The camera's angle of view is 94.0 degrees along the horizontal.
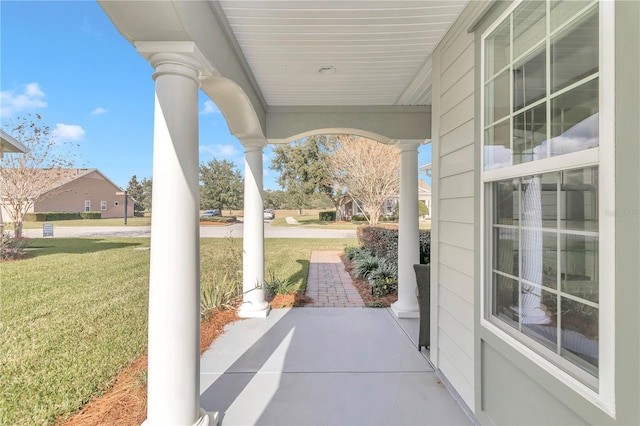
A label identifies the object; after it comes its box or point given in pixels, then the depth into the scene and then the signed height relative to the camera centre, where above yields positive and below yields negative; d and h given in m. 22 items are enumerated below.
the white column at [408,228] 4.54 -0.21
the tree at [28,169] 10.60 +1.67
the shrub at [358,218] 24.23 -0.31
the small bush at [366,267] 6.75 -1.20
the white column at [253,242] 4.45 -0.42
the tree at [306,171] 22.83 +3.43
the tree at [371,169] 15.84 +2.49
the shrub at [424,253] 5.74 -0.74
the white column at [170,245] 1.91 -0.20
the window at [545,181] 1.30 +0.18
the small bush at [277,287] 5.59 -1.39
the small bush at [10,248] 8.88 -1.05
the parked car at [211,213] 25.42 +0.10
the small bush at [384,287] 5.61 -1.37
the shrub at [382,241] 6.66 -0.69
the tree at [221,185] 24.06 +2.35
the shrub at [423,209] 24.14 +0.44
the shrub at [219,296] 4.53 -1.30
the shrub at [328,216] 28.66 -0.17
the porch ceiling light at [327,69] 3.19 +1.58
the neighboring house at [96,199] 24.44 +1.31
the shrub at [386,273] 5.74 -1.14
